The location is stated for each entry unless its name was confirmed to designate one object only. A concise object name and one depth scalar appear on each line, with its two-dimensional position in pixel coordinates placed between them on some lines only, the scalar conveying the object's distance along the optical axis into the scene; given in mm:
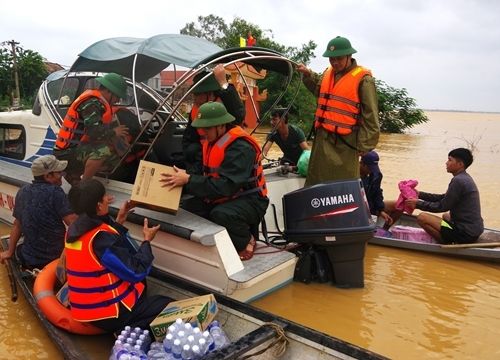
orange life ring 3086
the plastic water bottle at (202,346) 2541
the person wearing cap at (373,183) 5297
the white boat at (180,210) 3031
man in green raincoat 4238
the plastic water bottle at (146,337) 2810
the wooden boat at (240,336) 2469
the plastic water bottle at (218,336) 2721
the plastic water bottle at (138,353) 2629
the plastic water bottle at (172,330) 2564
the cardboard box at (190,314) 2691
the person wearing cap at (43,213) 3682
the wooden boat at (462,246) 4883
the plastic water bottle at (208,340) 2604
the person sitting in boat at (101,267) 2727
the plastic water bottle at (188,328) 2580
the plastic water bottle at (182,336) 2523
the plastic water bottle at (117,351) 2619
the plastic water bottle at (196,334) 2565
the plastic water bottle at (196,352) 2492
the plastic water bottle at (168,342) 2531
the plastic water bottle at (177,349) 2506
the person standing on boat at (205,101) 3975
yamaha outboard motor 3703
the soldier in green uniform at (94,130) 4203
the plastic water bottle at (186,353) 2488
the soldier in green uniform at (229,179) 3422
